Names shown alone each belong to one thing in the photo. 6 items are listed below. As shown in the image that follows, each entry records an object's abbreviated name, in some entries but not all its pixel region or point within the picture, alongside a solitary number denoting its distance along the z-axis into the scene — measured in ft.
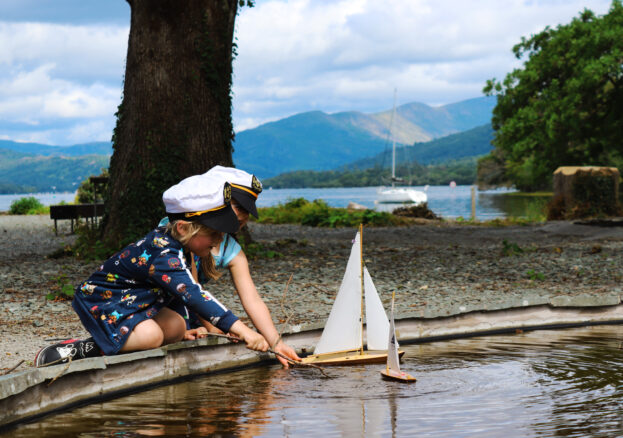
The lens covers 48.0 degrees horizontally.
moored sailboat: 207.36
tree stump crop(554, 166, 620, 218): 68.62
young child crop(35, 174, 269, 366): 13.57
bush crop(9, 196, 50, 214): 105.50
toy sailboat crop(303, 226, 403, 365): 16.17
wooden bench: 54.65
